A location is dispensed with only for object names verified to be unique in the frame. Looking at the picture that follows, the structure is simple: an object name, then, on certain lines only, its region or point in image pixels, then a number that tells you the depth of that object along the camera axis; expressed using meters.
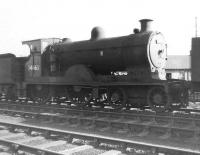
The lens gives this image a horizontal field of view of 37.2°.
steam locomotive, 11.11
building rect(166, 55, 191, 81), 43.26
